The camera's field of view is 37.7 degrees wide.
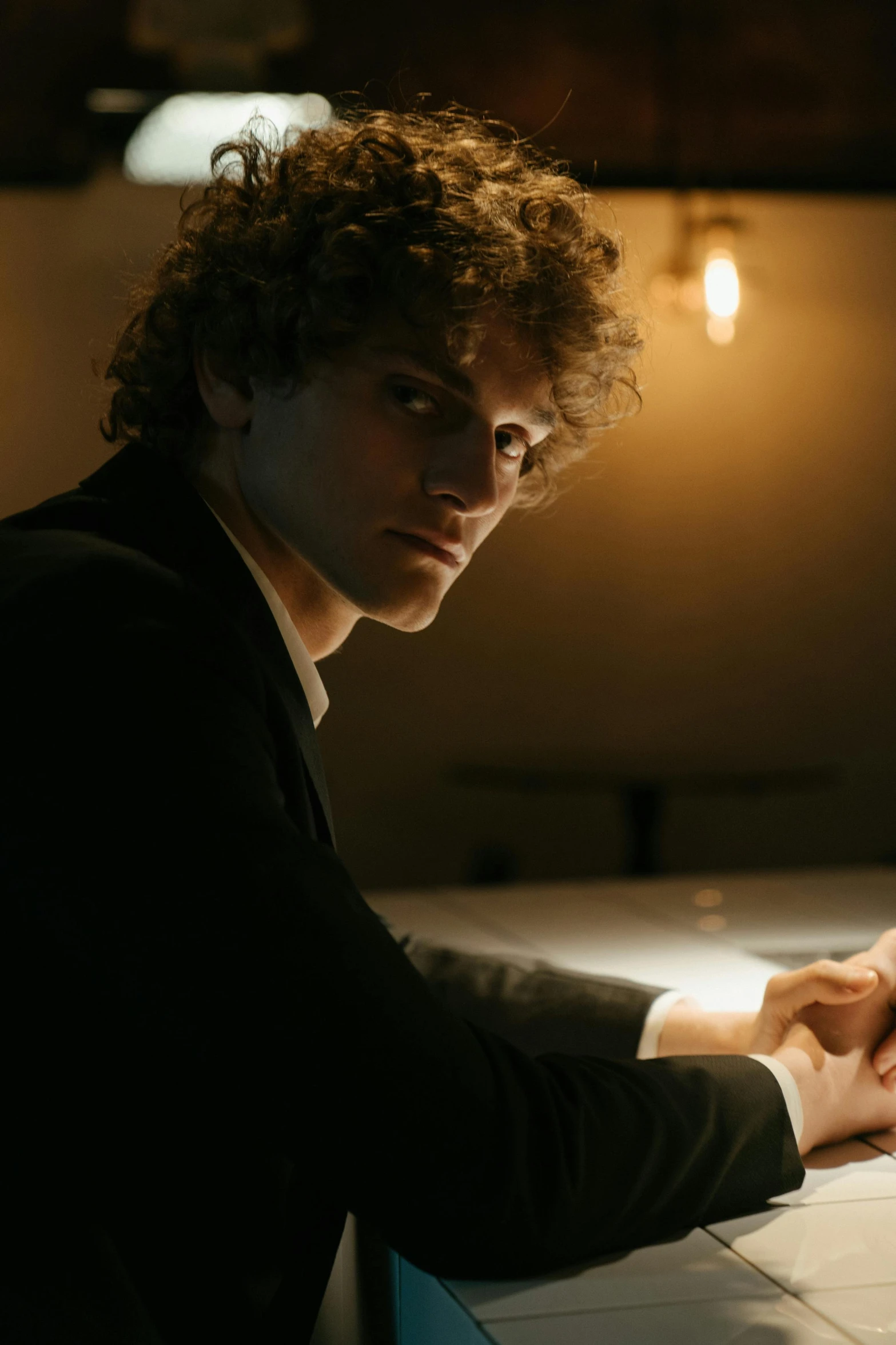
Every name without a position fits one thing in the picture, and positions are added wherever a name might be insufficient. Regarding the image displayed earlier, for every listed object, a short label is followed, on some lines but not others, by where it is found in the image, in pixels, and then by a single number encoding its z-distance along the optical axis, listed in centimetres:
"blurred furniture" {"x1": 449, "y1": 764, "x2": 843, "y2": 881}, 512
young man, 86
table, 91
